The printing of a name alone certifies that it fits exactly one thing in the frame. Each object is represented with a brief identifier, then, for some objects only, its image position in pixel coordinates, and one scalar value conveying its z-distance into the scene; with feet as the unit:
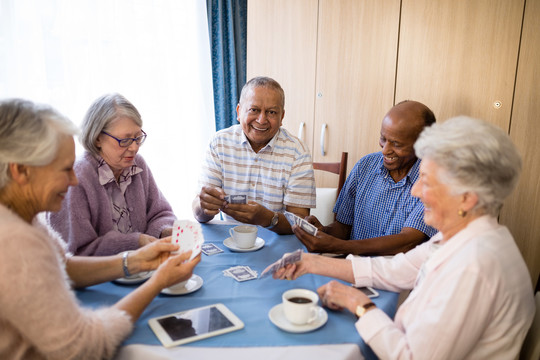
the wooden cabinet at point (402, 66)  9.09
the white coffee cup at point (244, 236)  5.84
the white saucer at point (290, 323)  3.91
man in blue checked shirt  6.68
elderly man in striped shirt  8.00
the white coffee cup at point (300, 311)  3.91
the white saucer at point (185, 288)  4.58
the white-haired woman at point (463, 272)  3.58
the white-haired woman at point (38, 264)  3.38
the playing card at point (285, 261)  4.77
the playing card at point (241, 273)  5.03
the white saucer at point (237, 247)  5.90
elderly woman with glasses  5.60
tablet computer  3.78
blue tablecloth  3.82
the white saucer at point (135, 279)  4.88
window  9.16
